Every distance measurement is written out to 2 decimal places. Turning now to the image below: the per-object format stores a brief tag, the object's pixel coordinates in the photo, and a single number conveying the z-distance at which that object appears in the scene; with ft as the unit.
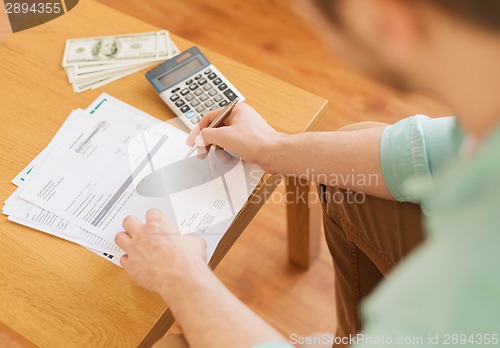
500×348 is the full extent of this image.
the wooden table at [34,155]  2.71
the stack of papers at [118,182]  2.94
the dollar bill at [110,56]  3.48
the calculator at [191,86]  3.31
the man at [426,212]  1.50
